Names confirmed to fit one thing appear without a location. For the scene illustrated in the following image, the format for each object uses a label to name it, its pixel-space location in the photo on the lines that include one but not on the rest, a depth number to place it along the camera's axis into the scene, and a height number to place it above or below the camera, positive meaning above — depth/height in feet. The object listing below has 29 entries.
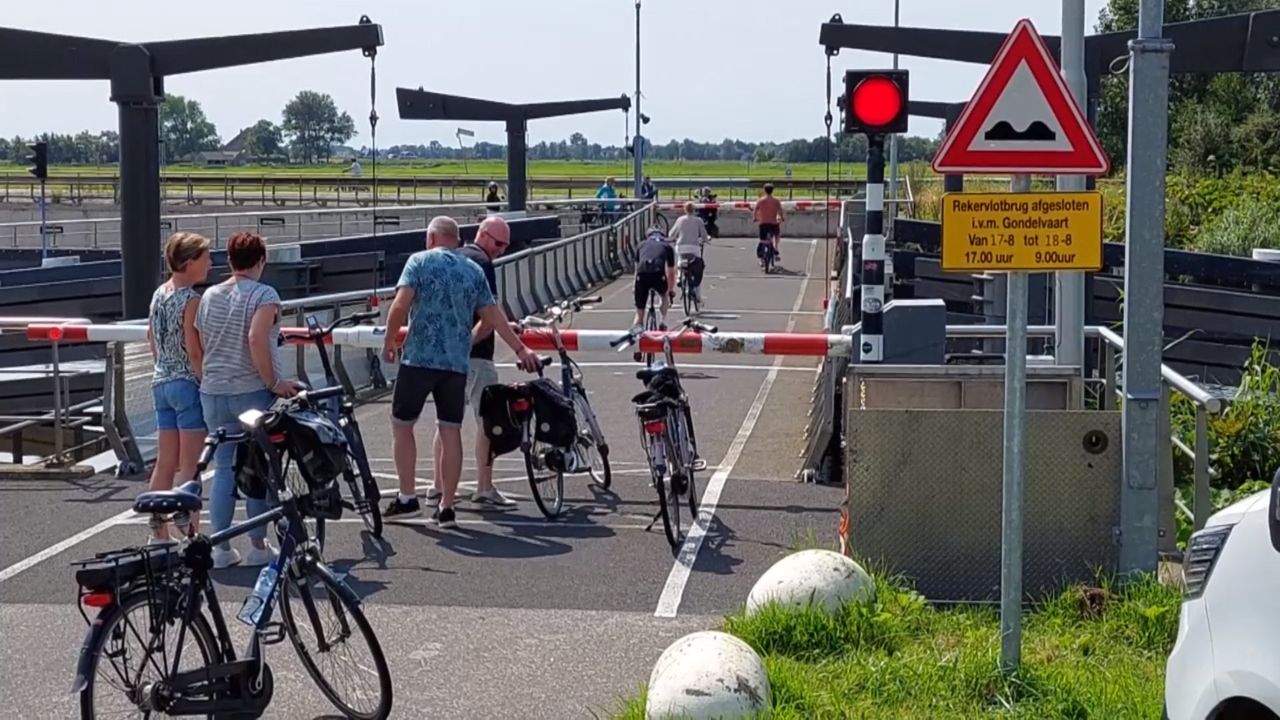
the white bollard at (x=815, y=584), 24.89 -5.61
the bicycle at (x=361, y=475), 31.50 -5.05
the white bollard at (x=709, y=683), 19.86 -5.65
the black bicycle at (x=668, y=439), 32.30 -4.58
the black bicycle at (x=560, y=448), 35.40 -5.20
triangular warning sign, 22.30 +0.93
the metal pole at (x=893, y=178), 104.17 +1.18
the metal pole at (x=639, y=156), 174.29 +4.20
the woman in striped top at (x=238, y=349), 29.63 -2.58
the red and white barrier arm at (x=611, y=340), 39.73 -3.41
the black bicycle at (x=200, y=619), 19.56 -4.96
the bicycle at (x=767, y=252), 126.31 -4.03
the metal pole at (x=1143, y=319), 27.48 -1.95
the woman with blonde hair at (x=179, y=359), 30.48 -2.86
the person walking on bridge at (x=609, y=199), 145.18 -0.13
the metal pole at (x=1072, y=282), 32.89 -1.64
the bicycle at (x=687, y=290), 87.40 -4.73
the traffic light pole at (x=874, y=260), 32.40 -1.25
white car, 14.40 -3.70
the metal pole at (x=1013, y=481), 22.45 -3.71
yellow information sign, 22.24 -0.45
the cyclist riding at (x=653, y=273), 73.51 -3.20
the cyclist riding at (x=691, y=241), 87.61 -2.22
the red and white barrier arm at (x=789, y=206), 179.26 -0.94
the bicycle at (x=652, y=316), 72.44 -5.03
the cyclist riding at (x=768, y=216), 124.88 -1.37
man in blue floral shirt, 34.27 -2.79
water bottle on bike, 20.71 -4.81
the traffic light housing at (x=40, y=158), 113.91 +2.69
